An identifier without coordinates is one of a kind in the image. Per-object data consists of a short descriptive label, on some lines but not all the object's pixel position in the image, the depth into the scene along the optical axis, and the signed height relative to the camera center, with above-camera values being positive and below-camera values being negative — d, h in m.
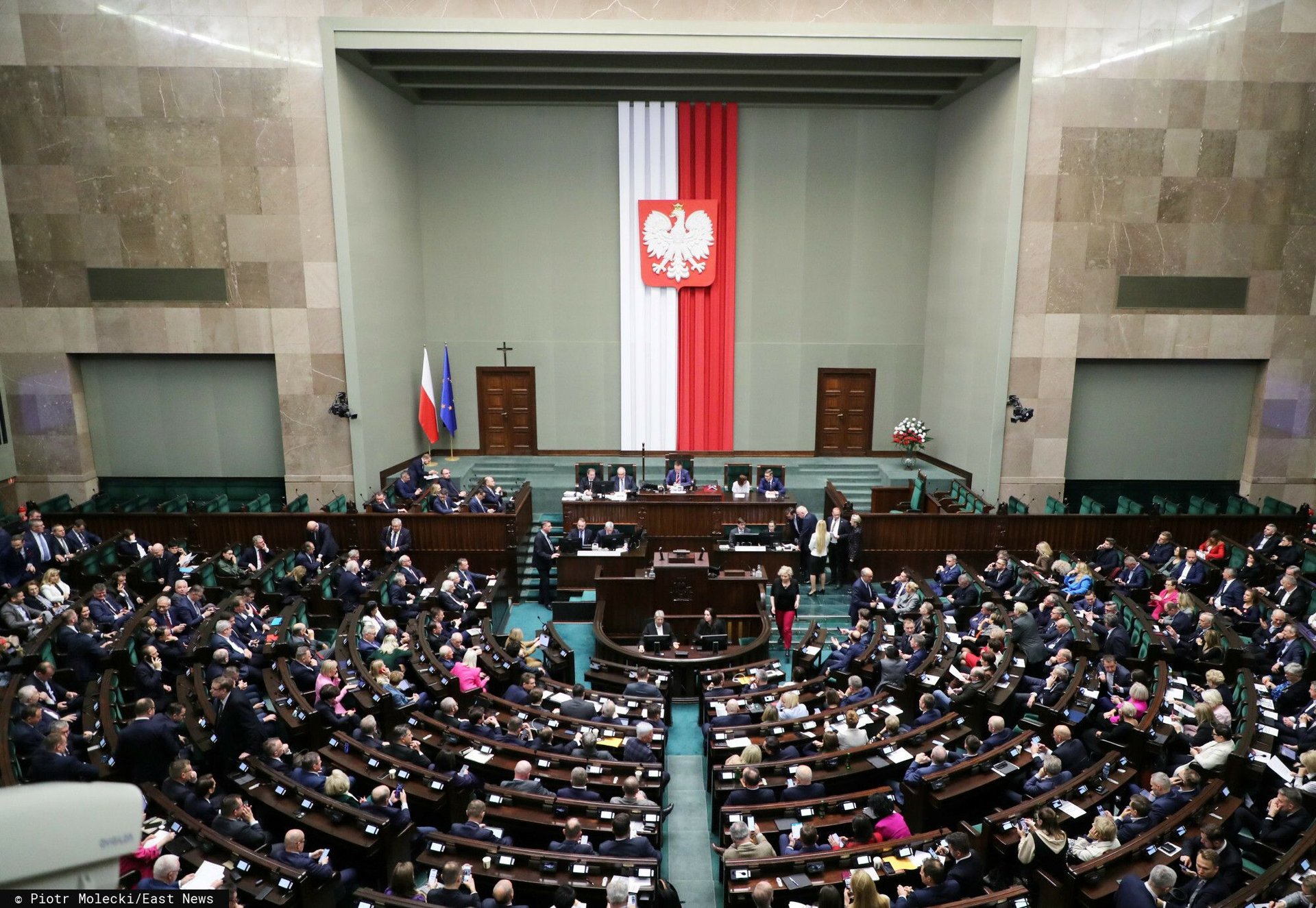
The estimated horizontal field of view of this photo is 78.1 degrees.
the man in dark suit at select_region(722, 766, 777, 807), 6.86 -4.12
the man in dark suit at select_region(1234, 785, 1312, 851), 5.98 -3.77
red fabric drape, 17.67 -0.21
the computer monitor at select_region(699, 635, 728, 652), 10.34 -4.28
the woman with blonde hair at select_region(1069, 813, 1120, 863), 5.82 -3.83
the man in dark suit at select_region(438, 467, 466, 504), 15.03 -3.44
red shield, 17.88 +1.31
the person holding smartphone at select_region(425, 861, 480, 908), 5.26 -3.81
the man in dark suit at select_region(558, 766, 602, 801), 6.71 -4.01
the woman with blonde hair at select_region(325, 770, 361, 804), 6.45 -3.81
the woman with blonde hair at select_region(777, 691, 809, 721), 8.22 -4.07
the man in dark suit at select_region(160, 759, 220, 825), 6.06 -3.70
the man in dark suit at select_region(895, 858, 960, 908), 5.45 -3.88
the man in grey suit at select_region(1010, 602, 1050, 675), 9.39 -3.89
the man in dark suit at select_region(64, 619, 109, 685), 8.61 -3.75
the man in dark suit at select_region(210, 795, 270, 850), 5.86 -3.77
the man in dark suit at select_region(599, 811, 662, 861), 6.05 -4.00
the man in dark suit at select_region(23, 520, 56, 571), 11.70 -3.56
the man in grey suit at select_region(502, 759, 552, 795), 6.75 -3.96
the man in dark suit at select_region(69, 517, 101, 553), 12.32 -3.62
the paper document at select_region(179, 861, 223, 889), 5.12 -3.67
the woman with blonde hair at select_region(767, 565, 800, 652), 11.17 -4.05
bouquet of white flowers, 17.19 -2.73
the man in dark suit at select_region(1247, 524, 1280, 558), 11.91 -3.45
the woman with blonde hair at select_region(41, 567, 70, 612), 10.09 -3.60
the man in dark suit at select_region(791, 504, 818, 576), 13.41 -3.68
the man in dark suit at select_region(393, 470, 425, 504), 15.00 -3.49
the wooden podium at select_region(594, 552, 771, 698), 11.47 -4.22
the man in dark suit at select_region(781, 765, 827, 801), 6.88 -4.08
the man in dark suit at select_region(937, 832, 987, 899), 5.55 -3.82
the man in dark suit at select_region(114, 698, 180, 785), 6.57 -3.64
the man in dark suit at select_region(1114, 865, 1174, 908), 5.11 -3.66
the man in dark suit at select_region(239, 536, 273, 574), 12.21 -3.86
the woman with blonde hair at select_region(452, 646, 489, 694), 8.77 -4.00
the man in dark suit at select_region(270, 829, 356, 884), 5.55 -3.84
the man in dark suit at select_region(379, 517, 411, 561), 13.09 -3.85
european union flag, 17.88 -2.36
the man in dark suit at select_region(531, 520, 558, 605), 12.84 -3.95
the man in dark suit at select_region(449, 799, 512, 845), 6.16 -3.99
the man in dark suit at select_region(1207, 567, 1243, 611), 10.44 -3.65
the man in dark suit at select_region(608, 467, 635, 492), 15.01 -3.35
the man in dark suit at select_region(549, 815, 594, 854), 5.97 -3.94
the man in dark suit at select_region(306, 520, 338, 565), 12.88 -3.79
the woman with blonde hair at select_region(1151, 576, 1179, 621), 10.52 -3.76
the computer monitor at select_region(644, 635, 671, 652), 10.41 -4.32
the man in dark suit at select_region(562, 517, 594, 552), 13.14 -3.80
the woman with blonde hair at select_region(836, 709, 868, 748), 7.57 -3.97
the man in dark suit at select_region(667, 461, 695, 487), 15.61 -3.33
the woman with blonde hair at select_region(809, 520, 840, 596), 12.95 -4.01
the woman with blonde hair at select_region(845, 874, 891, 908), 5.09 -3.66
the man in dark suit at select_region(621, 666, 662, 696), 8.98 -4.23
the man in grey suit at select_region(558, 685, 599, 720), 8.31 -4.12
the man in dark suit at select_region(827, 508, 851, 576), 13.33 -3.92
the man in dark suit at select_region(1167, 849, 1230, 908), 5.18 -3.66
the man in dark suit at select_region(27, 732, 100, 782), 6.20 -3.54
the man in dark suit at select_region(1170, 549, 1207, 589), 11.20 -3.63
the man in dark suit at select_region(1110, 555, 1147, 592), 11.39 -3.79
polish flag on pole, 17.36 -2.30
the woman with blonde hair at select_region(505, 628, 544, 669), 9.78 -4.17
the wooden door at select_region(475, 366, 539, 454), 18.78 -2.49
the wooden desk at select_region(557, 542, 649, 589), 12.66 -4.05
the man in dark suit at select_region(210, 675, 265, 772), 7.13 -3.76
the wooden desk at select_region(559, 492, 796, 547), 13.93 -3.61
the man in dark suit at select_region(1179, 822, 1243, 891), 5.27 -3.55
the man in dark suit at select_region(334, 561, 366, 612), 11.40 -4.04
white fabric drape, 17.66 -0.10
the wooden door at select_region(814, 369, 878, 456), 18.89 -2.50
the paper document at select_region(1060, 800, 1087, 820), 6.27 -3.87
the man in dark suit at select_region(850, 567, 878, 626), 11.16 -3.98
